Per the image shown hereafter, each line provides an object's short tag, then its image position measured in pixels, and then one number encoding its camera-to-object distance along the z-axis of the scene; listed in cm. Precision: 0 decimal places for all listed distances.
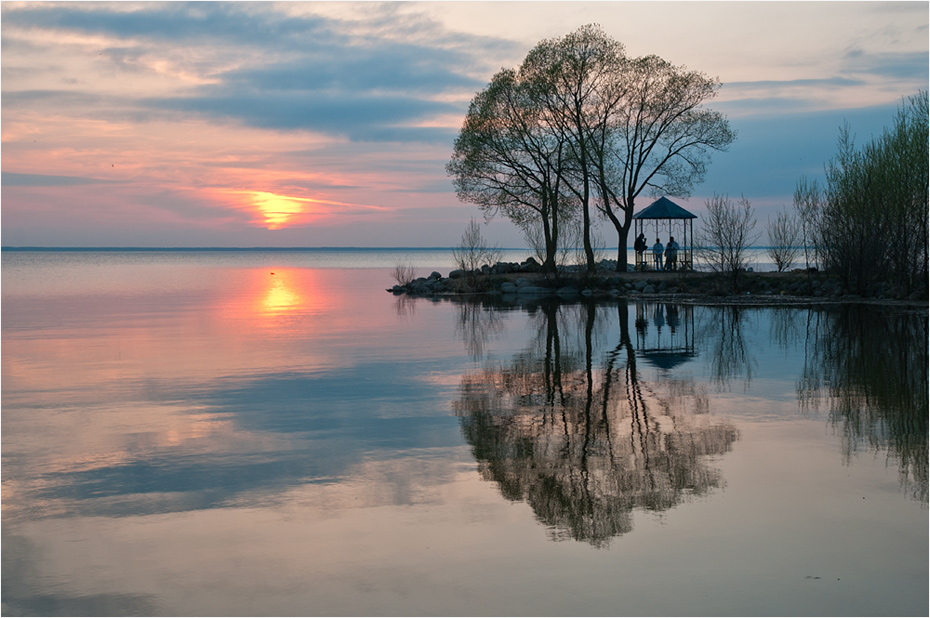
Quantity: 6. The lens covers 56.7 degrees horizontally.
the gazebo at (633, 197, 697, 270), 4353
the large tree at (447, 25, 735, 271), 4178
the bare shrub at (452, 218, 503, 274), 4338
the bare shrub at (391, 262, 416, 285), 4688
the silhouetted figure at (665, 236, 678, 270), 4488
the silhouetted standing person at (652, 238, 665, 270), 4597
